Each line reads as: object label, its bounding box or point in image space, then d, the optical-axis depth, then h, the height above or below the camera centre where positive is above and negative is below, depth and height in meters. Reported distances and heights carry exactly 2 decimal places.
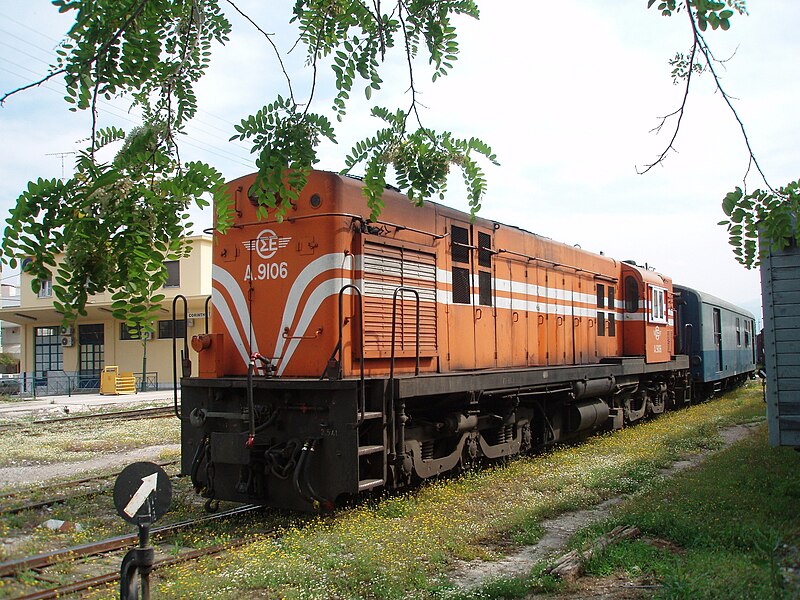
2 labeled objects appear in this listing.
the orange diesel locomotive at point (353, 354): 7.34 -0.04
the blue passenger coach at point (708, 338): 19.84 +0.23
